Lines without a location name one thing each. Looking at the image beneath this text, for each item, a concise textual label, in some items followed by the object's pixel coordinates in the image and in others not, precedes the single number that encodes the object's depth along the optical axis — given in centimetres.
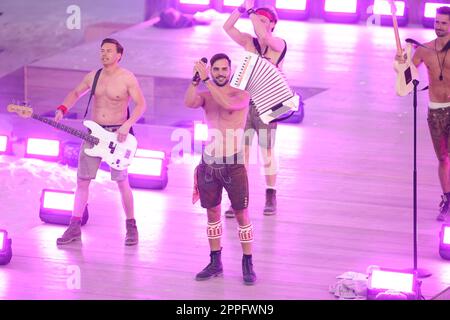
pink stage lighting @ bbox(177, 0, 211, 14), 3490
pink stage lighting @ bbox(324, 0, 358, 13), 3437
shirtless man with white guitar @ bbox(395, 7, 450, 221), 1937
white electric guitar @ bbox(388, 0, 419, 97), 1786
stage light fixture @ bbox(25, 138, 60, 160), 2398
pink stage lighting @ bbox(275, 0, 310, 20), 3497
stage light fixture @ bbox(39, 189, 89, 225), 1991
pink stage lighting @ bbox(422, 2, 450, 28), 3344
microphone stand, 1678
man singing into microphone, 1687
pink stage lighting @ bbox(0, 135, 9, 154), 2470
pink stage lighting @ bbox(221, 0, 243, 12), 3412
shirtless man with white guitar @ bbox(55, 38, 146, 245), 1855
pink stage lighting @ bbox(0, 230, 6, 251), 1767
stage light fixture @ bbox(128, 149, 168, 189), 2209
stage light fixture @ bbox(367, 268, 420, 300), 1647
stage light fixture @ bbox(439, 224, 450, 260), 1847
